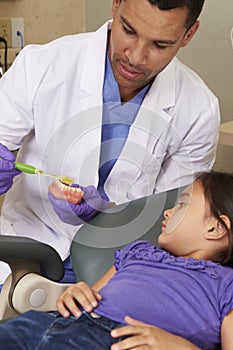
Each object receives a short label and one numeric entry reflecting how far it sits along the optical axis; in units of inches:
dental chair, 47.8
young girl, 40.1
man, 59.0
